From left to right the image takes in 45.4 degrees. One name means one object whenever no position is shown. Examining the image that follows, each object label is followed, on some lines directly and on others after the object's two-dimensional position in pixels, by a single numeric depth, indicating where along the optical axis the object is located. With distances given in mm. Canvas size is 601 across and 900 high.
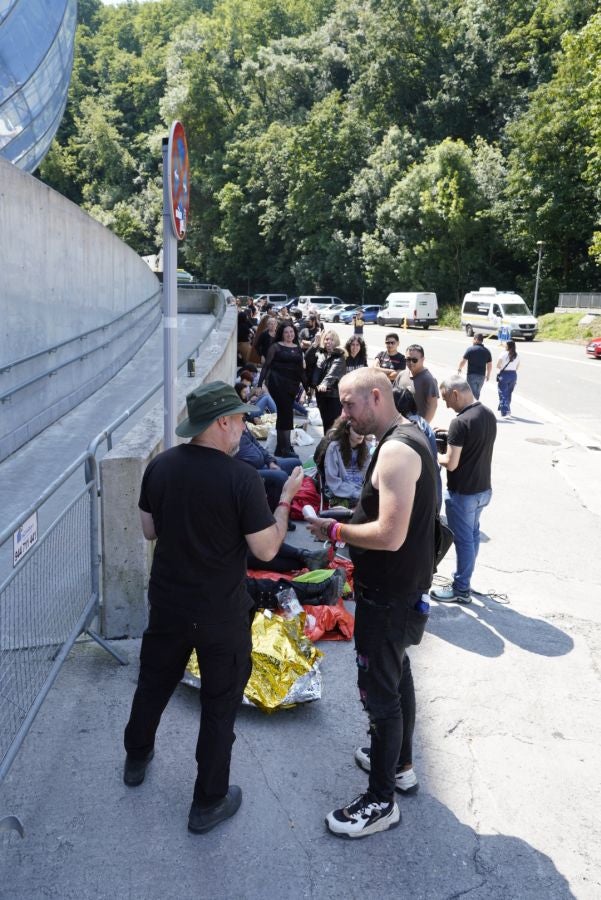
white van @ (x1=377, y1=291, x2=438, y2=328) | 40875
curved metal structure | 14453
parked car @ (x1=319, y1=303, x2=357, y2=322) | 46219
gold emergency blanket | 3881
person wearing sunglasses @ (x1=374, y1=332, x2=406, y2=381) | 9398
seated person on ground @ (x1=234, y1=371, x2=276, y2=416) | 11141
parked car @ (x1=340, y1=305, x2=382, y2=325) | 47000
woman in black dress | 9602
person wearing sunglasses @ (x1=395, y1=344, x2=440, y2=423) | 7289
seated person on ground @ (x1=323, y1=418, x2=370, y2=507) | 6562
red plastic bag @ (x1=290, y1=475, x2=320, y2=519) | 7184
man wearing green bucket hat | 2836
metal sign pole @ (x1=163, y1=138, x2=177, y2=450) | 3799
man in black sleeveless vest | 2959
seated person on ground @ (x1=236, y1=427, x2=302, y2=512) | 6801
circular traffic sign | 3832
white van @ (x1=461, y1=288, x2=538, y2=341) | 33062
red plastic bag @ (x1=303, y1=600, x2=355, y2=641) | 4781
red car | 25094
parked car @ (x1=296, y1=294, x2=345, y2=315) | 48531
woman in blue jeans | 13625
